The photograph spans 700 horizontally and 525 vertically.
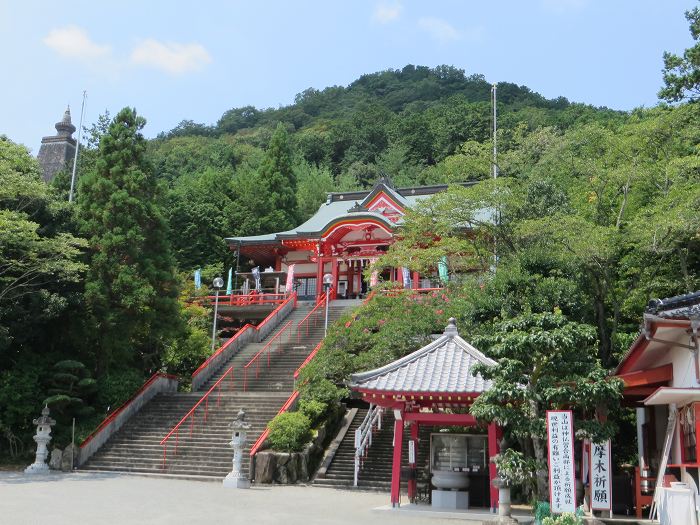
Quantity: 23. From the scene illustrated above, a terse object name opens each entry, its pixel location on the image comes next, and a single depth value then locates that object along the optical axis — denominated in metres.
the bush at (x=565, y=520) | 8.39
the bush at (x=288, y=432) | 16.34
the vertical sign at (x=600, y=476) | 10.84
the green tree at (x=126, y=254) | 19.98
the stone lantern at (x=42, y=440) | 16.98
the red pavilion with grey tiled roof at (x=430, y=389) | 12.42
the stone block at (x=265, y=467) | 15.94
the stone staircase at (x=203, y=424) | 17.16
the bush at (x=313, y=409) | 17.33
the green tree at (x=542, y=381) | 10.30
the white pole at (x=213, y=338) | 24.95
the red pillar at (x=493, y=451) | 12.36
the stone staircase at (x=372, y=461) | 16.00
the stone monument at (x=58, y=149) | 46.00
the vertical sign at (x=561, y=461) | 9.52
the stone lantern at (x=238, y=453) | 15.20
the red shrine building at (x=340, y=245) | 29.88
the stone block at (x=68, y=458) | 17.41
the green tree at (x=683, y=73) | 19.11
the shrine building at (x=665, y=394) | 9.32
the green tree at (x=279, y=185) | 40.41
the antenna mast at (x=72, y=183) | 27.75
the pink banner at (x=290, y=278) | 32.58
